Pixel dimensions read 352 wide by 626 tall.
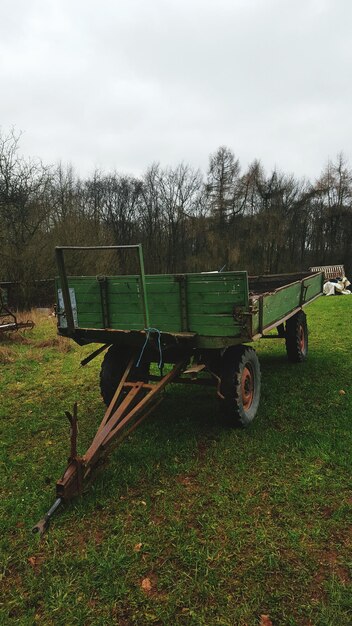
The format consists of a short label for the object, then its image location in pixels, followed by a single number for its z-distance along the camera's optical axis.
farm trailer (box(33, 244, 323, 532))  3.61
